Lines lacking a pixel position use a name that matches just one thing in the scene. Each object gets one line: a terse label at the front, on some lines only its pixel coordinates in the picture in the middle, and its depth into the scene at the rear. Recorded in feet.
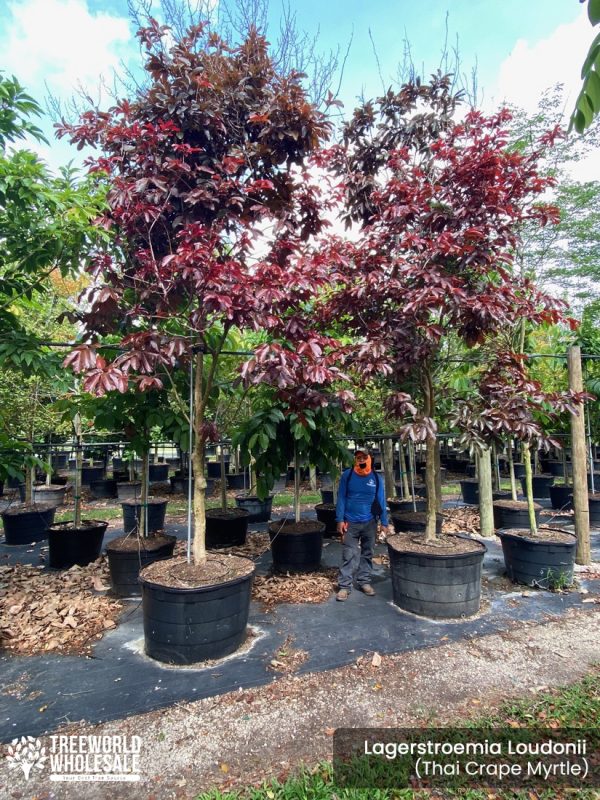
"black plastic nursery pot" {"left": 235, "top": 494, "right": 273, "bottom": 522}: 26.11
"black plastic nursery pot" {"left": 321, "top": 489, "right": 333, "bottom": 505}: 29.59
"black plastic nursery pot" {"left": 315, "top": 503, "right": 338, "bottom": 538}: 22.99
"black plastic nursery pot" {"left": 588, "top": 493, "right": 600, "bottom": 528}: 24.67
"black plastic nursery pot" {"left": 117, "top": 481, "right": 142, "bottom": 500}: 35.19
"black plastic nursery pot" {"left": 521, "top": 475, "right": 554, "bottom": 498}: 35.70
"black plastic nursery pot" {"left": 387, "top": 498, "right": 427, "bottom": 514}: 24.70
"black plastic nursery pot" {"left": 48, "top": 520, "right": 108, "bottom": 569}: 17.13
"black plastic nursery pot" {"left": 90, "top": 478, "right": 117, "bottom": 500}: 37.09
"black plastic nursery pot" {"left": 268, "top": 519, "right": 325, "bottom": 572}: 16.31
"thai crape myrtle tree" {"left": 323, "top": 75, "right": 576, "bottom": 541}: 11.90
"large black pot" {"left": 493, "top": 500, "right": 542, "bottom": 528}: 22.59
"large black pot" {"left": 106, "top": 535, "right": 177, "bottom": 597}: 14.42
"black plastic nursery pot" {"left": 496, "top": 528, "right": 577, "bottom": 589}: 14.55
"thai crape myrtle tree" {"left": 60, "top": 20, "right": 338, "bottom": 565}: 10.08
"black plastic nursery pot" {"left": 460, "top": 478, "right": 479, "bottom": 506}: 31.01
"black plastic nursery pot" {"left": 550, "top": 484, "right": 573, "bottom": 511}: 29.63
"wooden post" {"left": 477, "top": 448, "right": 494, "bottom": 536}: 20.21
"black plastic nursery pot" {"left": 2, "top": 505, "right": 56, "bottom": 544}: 21.47
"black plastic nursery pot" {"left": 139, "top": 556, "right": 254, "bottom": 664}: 10.06
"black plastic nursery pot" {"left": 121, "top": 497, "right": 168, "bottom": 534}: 23.04
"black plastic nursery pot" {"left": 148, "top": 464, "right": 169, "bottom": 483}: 45.42
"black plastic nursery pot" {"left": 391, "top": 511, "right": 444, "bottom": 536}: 20.40
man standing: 14.92
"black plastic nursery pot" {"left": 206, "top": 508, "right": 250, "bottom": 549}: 20.19
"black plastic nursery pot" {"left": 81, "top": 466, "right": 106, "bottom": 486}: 43.24
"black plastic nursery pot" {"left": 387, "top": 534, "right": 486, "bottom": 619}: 12.42
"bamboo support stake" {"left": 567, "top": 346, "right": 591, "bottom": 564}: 16.67
